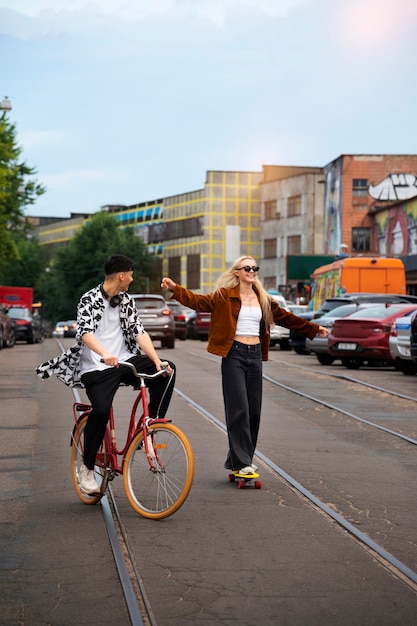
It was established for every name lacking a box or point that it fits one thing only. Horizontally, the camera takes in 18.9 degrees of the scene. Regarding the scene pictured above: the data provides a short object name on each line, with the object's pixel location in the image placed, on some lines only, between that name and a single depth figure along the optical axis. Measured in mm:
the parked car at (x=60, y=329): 88175
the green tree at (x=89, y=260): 114438
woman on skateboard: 9422
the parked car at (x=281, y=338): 40441
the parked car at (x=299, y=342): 35875
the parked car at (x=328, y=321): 29453
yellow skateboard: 9328
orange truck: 39031
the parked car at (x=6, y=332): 42469
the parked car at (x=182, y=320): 53156
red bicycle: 7895
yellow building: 116062
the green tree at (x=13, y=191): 53625
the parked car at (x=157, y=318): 38844
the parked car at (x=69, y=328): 86125
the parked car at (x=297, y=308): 47631
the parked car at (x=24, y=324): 51656
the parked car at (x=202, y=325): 52188
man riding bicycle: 8148
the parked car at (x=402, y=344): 24828
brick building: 86812
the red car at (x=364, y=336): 27156
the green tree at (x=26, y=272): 134375
